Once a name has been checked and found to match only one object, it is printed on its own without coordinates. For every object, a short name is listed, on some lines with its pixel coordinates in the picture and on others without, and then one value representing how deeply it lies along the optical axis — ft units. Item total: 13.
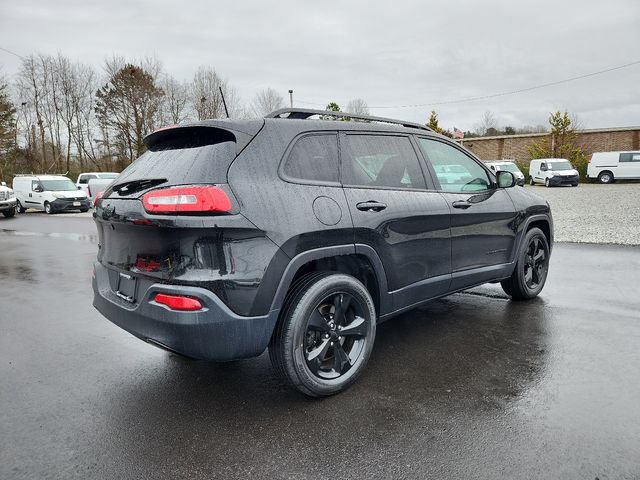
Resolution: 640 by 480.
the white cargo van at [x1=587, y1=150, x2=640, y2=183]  98.71
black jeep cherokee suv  8.44
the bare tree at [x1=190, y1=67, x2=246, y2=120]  137.39
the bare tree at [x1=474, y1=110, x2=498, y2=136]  191.01
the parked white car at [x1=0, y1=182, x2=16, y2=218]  60.44
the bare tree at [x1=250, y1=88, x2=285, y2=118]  146.82
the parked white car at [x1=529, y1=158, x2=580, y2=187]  95.35
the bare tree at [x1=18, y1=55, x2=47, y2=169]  136.77
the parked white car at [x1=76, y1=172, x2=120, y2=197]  73.03
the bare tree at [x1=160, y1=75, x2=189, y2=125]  138.35
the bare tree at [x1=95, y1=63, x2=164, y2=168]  134.41
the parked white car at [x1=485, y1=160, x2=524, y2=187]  94.45
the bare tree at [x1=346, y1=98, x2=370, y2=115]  165.83
